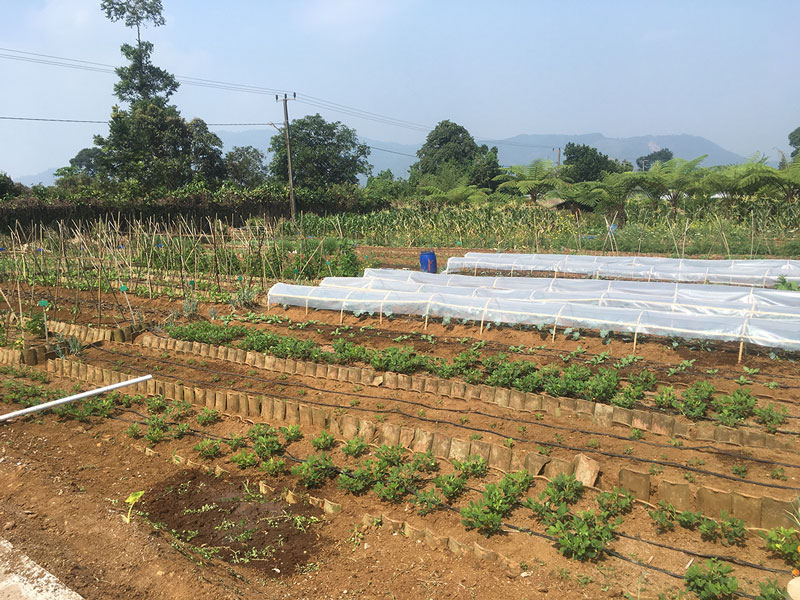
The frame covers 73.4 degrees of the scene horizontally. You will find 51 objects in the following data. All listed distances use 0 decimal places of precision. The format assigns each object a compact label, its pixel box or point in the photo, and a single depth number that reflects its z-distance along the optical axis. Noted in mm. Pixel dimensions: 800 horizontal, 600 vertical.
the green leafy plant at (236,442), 4447
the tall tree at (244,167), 31281
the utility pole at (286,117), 23094
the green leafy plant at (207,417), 4957
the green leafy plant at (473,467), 3891
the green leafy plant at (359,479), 3818
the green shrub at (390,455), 4004
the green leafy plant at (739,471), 3742
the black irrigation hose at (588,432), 3929
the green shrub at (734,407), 4410
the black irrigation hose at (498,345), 5717
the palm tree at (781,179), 15367
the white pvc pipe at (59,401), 2955
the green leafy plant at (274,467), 4102
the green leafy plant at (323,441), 4363
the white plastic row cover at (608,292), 6871
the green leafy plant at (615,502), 3395
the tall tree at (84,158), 64600
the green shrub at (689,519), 3170
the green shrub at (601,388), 4820
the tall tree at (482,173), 34375
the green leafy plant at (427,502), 3555
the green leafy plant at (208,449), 4402
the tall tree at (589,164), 40125
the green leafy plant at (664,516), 3250
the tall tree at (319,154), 31312
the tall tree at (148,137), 25312
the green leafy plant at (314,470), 3930
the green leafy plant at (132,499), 3642
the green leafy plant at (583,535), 3018
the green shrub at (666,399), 4758
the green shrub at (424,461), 3988
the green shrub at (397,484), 3693
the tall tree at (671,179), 17156
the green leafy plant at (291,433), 4500
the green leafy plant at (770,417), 4291
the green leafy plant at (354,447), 4211
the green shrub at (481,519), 3277
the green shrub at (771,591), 2436
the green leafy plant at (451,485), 3613
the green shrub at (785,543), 2896
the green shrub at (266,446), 4258
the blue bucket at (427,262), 11648
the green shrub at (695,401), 4555
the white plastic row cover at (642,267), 9602
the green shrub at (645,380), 5123
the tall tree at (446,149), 43781
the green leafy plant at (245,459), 4219
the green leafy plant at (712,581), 2609
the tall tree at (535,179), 20938
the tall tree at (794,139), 68500
